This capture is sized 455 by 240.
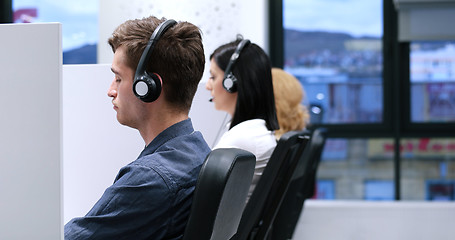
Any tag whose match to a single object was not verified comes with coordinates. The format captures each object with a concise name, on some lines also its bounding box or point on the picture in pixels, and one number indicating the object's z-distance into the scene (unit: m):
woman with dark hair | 2.33
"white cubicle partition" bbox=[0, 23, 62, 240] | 0.92
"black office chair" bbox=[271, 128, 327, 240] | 2.24
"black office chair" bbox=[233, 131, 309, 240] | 1.73
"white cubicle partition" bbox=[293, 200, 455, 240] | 4.33
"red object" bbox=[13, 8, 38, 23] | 6.03
